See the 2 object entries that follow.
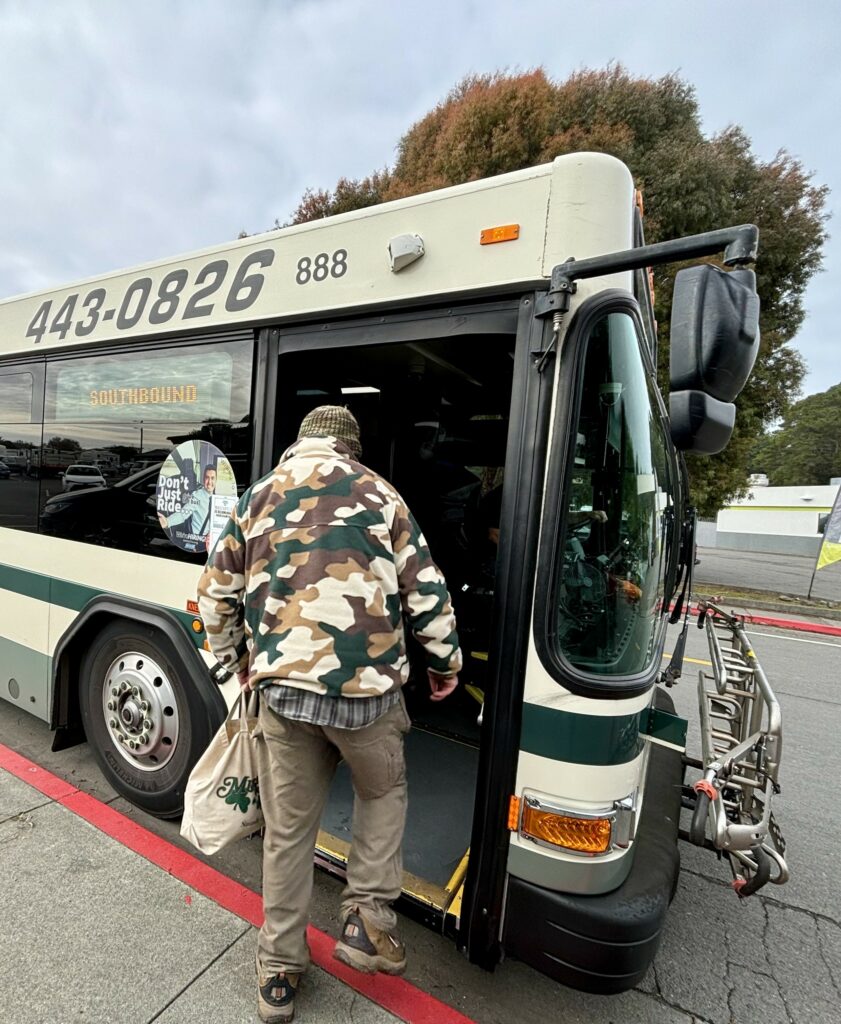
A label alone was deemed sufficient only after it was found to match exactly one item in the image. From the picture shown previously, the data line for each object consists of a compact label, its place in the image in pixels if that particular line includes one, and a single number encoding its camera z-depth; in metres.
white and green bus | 1.73
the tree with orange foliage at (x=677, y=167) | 10.62
